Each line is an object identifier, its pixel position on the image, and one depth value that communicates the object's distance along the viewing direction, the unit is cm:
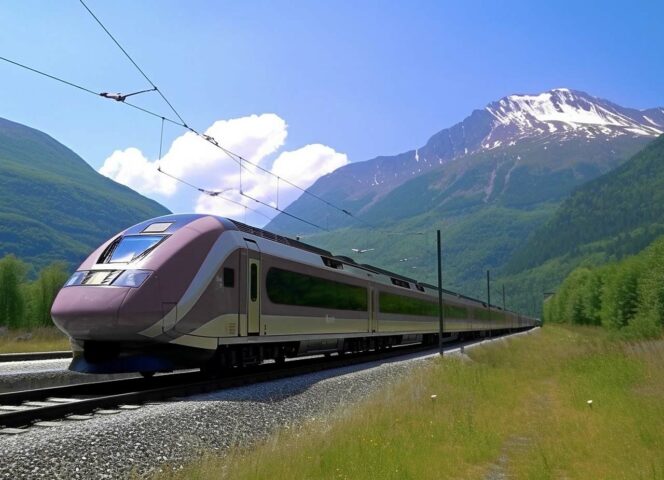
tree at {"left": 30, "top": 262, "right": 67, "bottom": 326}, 6869
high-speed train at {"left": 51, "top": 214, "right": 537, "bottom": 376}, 1411
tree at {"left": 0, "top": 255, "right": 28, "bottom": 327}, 6662
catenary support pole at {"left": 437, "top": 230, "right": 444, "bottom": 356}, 3221
